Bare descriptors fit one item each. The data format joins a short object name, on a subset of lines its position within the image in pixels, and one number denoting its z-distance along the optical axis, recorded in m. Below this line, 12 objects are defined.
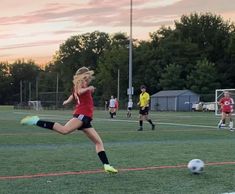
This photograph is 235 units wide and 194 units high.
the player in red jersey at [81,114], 9.18
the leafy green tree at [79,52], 131.25
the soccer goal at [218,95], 47.32
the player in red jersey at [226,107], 24.80
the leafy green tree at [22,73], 164.41
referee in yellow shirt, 23.20
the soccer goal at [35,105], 92.11
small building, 72.38
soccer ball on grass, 9.23
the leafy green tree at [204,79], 80.25
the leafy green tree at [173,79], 85.75
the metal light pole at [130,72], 57.88
